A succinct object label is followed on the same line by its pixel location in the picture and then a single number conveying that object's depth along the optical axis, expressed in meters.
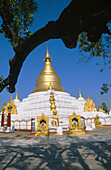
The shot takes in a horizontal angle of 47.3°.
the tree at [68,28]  2.03
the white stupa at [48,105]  20.89
